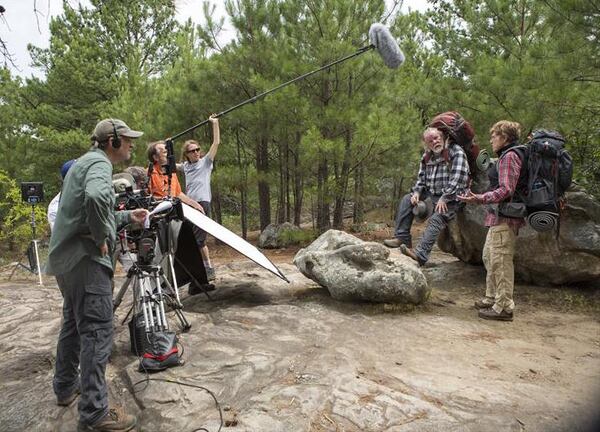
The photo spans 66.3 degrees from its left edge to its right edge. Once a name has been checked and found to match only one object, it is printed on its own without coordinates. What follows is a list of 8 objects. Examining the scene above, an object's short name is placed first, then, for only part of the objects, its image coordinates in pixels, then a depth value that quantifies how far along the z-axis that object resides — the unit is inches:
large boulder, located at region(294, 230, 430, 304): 173.3
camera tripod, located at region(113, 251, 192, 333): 125.7
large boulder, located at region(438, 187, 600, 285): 193.2
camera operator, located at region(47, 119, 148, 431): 95.9
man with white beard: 188.5
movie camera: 122.2
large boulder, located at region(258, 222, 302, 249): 380.8
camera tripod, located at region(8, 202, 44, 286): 302.9
